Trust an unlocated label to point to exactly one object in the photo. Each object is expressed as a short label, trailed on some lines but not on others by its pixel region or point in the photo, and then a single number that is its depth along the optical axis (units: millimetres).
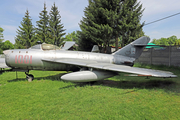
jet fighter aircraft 5688
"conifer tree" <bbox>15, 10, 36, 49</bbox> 32784
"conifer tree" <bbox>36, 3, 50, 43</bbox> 31198
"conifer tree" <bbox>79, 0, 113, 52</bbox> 13834
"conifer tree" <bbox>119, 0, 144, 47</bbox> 13570
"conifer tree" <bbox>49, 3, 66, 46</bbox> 29834
